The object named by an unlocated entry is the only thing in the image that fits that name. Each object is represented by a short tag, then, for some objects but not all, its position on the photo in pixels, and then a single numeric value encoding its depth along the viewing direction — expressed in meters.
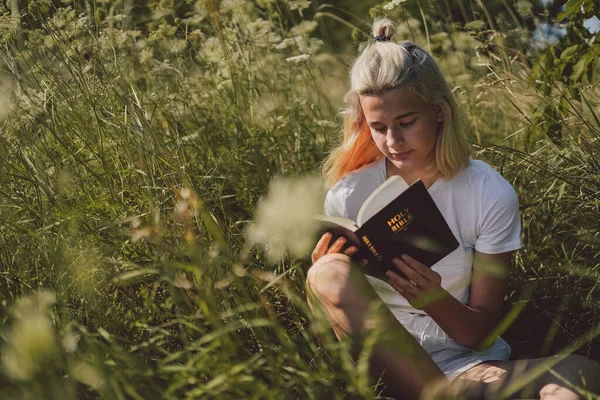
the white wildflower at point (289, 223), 1.59
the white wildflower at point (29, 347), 1.17
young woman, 1.91
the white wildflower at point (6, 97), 2.21
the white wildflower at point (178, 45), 2.80
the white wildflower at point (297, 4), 3.10
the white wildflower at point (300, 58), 2.88
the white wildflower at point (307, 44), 3.13
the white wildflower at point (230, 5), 2.98
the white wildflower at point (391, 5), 2.39
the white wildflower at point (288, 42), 3.05
